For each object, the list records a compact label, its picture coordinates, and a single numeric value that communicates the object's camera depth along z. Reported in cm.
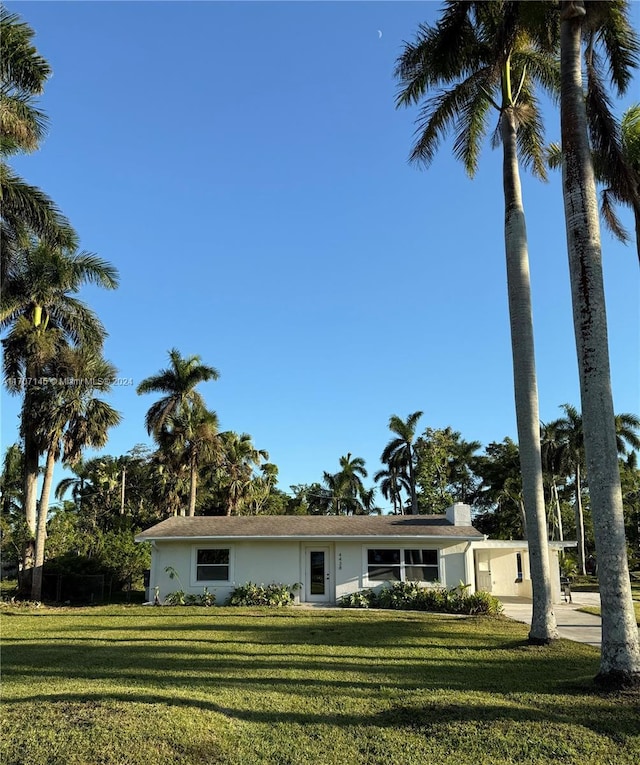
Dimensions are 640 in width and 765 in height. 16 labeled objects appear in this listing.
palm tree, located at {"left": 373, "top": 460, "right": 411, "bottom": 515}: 4938
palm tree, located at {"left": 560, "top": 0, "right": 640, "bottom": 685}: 765
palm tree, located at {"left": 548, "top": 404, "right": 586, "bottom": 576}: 3934
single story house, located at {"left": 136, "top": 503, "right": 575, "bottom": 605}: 1986
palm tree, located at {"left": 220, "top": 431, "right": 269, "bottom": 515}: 4031
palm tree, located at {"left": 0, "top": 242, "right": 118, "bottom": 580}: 2275
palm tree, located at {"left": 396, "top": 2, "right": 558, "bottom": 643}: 1177
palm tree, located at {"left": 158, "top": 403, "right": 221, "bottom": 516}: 3173
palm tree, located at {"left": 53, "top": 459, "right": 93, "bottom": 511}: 5931
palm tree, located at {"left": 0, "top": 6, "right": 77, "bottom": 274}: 1500
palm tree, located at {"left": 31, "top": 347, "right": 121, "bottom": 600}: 2206
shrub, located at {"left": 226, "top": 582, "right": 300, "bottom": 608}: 1952
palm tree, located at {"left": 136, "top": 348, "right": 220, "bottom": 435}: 3181
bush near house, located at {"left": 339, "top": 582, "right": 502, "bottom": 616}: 1752
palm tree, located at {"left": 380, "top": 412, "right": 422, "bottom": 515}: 4697
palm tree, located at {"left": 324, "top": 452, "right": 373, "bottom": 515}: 6020
